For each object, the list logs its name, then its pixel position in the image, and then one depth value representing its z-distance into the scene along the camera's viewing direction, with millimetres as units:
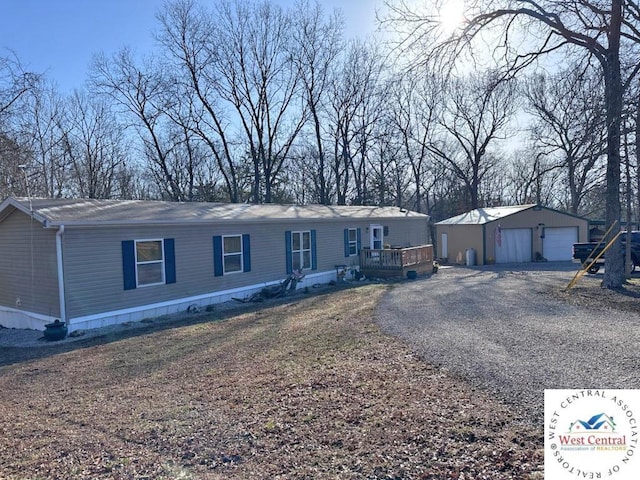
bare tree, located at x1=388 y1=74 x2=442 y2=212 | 33134
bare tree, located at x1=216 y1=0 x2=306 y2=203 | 28766
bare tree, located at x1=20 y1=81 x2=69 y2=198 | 24266
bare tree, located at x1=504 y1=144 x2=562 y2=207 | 36031
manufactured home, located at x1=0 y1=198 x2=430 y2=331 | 10133
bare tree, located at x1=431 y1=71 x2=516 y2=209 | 32219
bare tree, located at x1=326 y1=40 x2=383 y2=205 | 31219
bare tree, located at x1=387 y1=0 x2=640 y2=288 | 11547
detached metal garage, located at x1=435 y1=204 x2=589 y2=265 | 23797
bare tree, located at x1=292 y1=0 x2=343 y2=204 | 29266
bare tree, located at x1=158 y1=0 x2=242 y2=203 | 28183
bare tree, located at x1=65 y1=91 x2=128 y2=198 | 29109
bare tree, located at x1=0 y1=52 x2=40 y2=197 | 15359
